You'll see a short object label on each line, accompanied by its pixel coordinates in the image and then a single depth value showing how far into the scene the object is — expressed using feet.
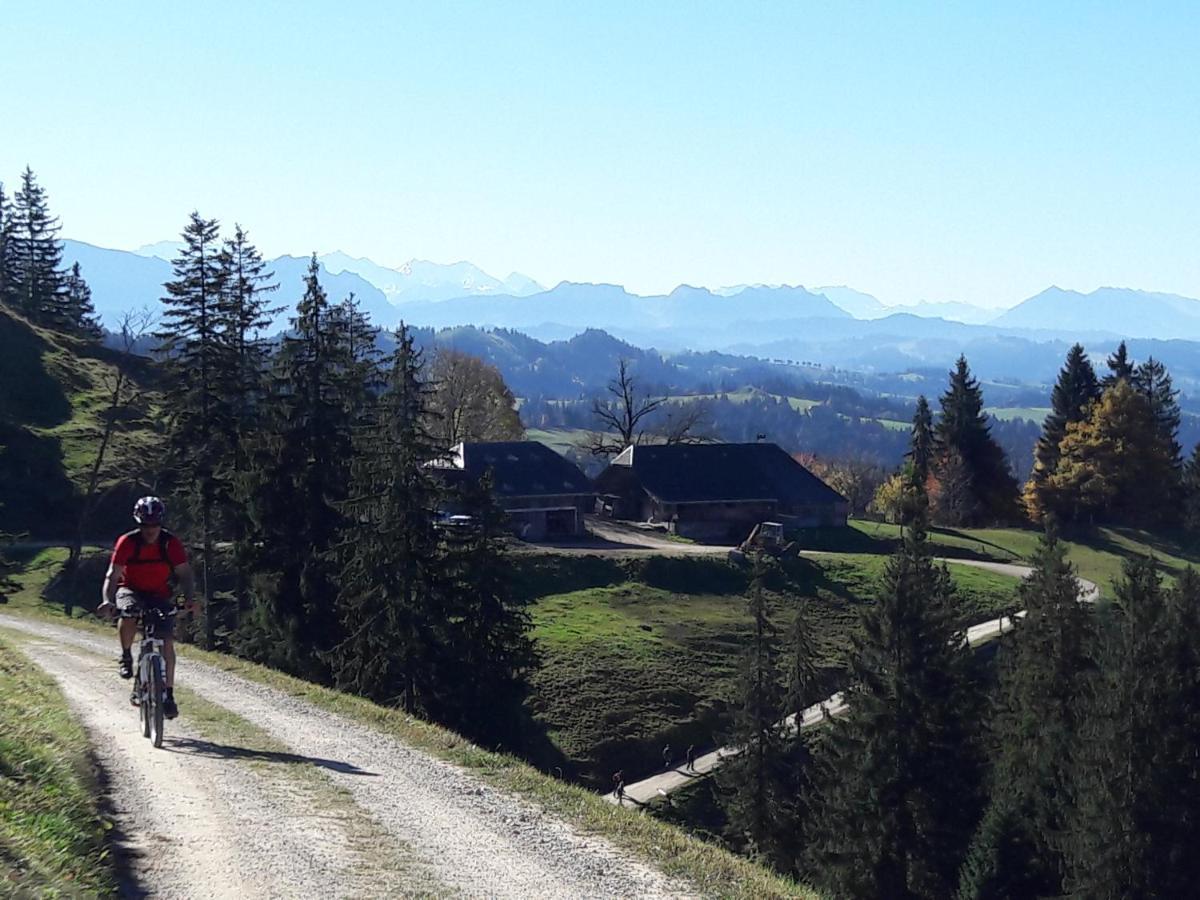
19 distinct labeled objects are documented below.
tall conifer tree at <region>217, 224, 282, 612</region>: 115.24
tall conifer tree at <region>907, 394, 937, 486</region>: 305.32
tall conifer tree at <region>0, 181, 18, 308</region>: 294.46
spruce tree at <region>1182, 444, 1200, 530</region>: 282.77
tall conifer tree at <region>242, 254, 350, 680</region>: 107.55
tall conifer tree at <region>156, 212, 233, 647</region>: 123.24
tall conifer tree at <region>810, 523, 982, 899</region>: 95.14
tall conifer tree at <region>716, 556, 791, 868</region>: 111.14
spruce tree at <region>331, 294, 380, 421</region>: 135.03
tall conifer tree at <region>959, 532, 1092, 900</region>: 92.32
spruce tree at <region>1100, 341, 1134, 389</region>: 321.11
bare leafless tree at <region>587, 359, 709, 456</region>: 303.07
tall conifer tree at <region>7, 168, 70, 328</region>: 285.84
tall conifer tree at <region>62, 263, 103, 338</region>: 287.28
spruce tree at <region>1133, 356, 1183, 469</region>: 299.95
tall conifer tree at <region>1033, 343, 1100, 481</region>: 311.13
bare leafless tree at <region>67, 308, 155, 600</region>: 156.06
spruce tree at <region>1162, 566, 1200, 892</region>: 88.89
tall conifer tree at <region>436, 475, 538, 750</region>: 100.17
